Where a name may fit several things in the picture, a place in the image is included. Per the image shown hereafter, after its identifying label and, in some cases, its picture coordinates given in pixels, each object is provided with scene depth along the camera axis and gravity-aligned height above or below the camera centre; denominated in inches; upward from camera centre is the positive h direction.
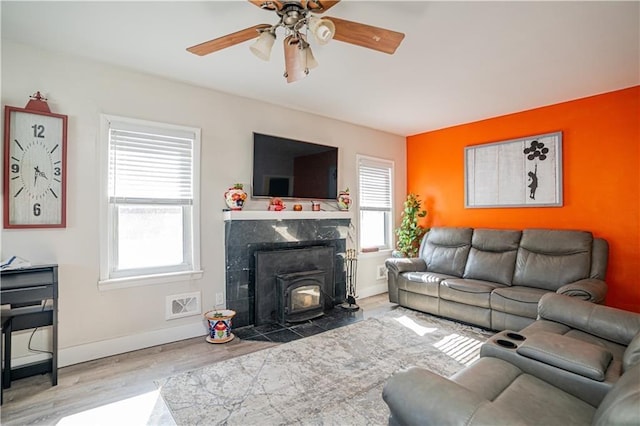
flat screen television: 147.3 +23.7
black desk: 87.9 -27.0
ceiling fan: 67.9 +42.7
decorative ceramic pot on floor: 124.0 -44.1
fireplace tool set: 180.4 -31.6
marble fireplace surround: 137.3 -11.2
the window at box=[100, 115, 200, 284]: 115.3 +6.2
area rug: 79.7 -49.9
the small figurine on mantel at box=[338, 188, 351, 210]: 176.6 +8.8
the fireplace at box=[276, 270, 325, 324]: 143.2 -37.8
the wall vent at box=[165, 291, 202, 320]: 125.8 -36.2
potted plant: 198.2 -8.0
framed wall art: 155.9 +22.6
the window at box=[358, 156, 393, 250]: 198.1 +8.4
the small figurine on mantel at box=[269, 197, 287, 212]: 150.3 +5.7
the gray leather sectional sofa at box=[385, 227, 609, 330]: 128.3 -26.8
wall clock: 97.1 +16.2
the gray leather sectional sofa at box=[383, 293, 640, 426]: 39.8 -28.3
